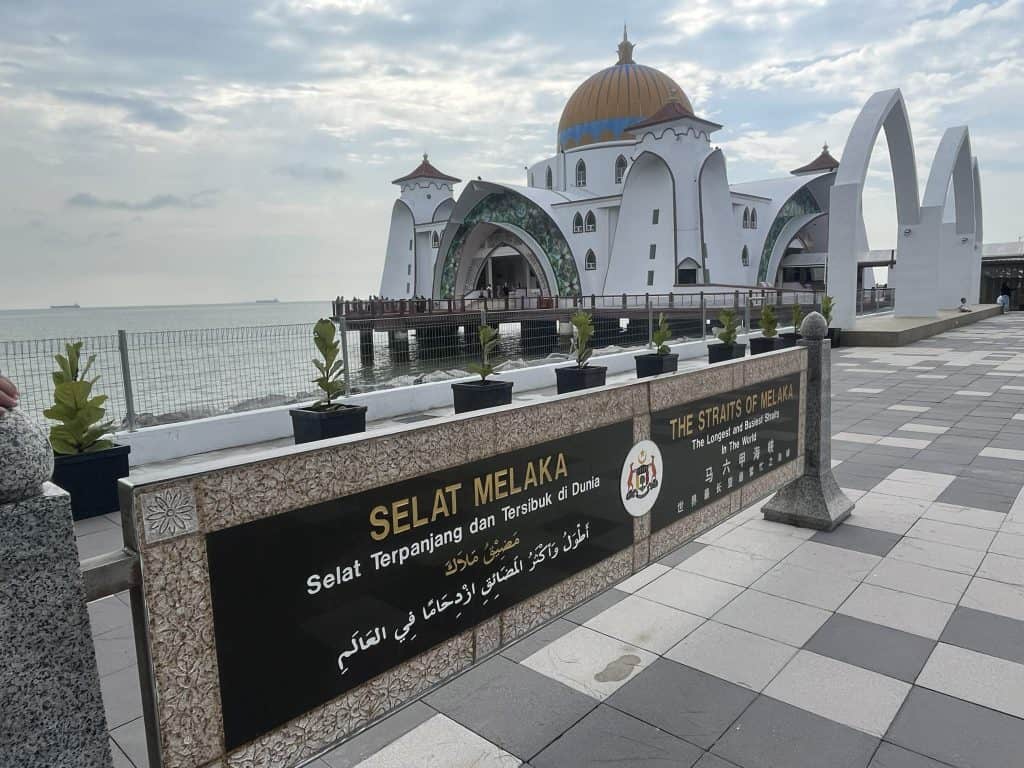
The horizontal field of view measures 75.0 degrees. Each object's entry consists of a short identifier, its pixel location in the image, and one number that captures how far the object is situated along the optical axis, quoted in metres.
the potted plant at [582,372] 9.77
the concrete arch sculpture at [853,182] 17.61
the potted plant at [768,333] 14.32
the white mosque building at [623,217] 43.38
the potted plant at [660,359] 11.76
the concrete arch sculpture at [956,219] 22.56
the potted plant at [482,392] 8.31
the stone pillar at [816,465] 4.98
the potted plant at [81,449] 5.29
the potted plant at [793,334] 15.01
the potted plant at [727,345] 13.21
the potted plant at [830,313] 16.12
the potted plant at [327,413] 6.83
